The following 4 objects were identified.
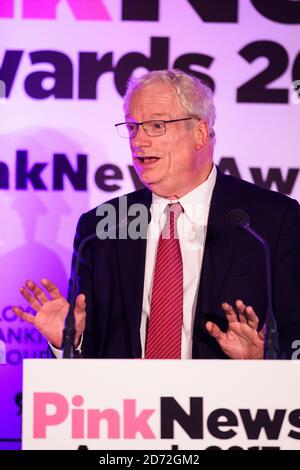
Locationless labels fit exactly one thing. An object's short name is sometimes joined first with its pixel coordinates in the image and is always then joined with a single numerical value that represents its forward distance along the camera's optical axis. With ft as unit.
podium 12.63
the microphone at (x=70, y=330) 14.07
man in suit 19.17
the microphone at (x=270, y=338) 13.87
